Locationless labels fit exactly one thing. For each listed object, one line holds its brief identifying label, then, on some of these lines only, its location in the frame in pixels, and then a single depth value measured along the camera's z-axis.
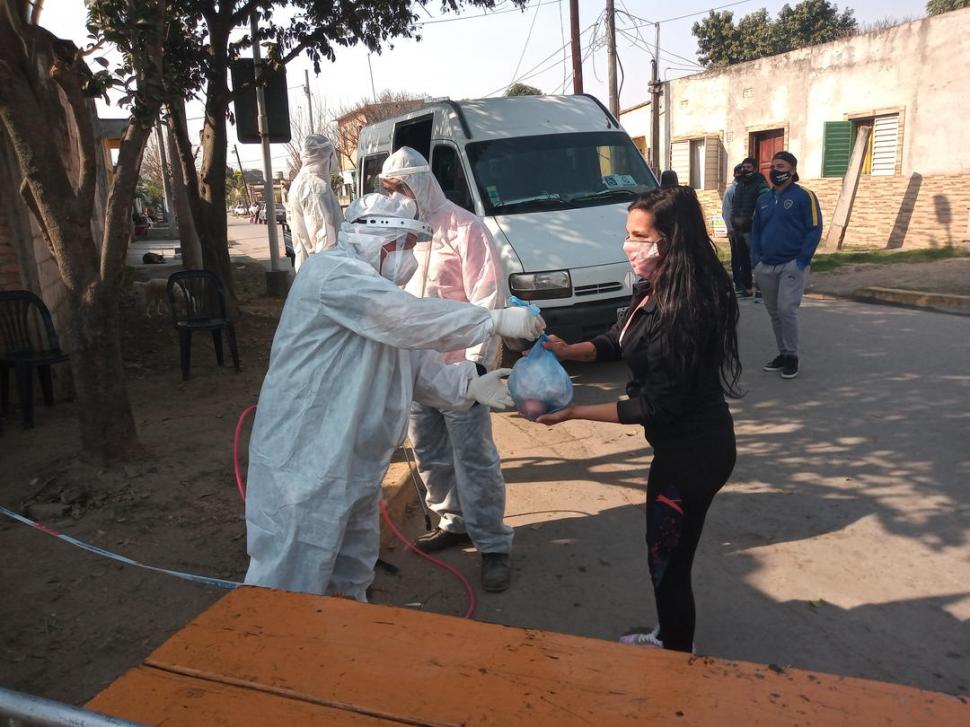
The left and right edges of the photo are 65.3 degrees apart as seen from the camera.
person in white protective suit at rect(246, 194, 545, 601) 2.52
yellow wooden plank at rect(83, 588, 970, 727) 1.47
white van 6.82
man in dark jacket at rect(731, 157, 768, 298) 10.84
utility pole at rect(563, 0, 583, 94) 18.67
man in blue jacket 6.63
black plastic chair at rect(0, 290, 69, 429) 6.02
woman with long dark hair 2.43
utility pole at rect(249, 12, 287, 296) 11.09
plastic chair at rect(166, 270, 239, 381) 7.13
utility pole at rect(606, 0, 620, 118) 20.88
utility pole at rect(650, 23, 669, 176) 22.50
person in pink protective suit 3.76
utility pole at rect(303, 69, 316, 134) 47.03
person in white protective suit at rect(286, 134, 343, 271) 7.00
